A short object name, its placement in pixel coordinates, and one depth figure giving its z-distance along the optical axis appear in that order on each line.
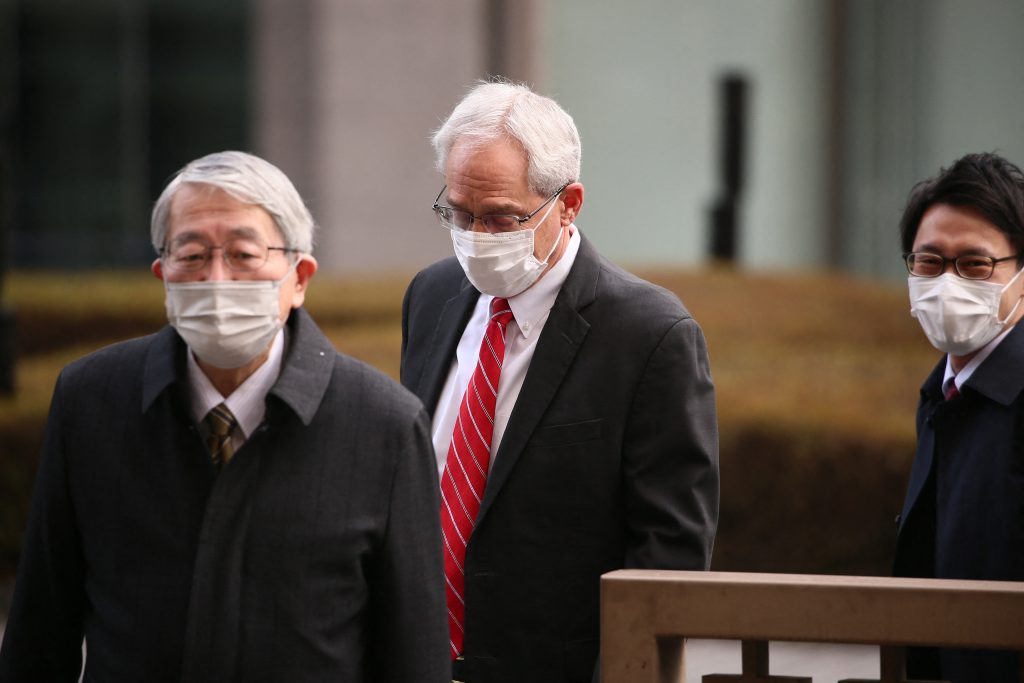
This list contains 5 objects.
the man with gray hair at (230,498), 5.14
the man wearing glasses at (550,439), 6.32
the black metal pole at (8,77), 33.47
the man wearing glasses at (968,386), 6.41
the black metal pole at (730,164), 25.25
